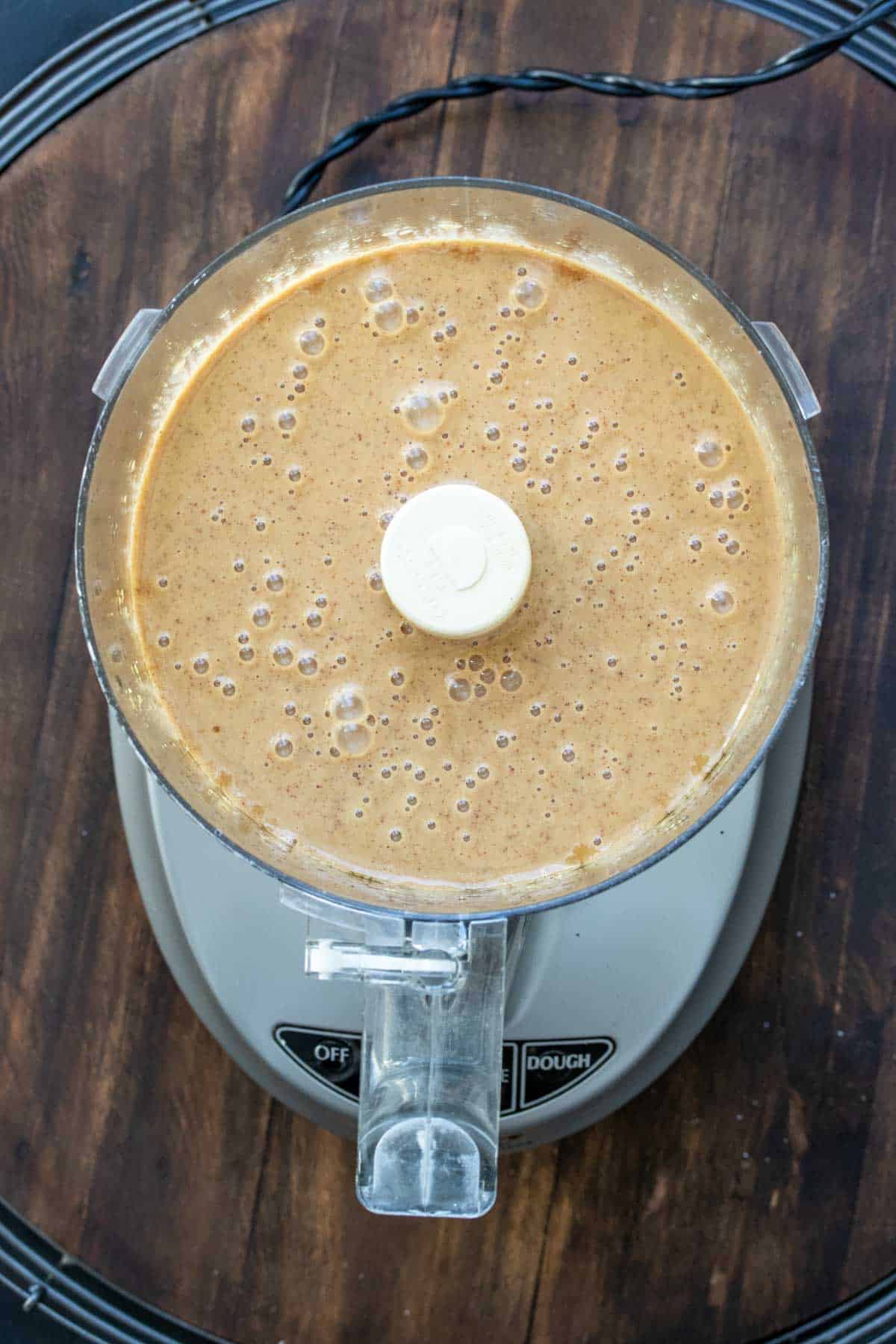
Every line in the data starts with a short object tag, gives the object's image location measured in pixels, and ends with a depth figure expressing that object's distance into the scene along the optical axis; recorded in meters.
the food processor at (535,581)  0.60
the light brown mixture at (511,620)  0.62
